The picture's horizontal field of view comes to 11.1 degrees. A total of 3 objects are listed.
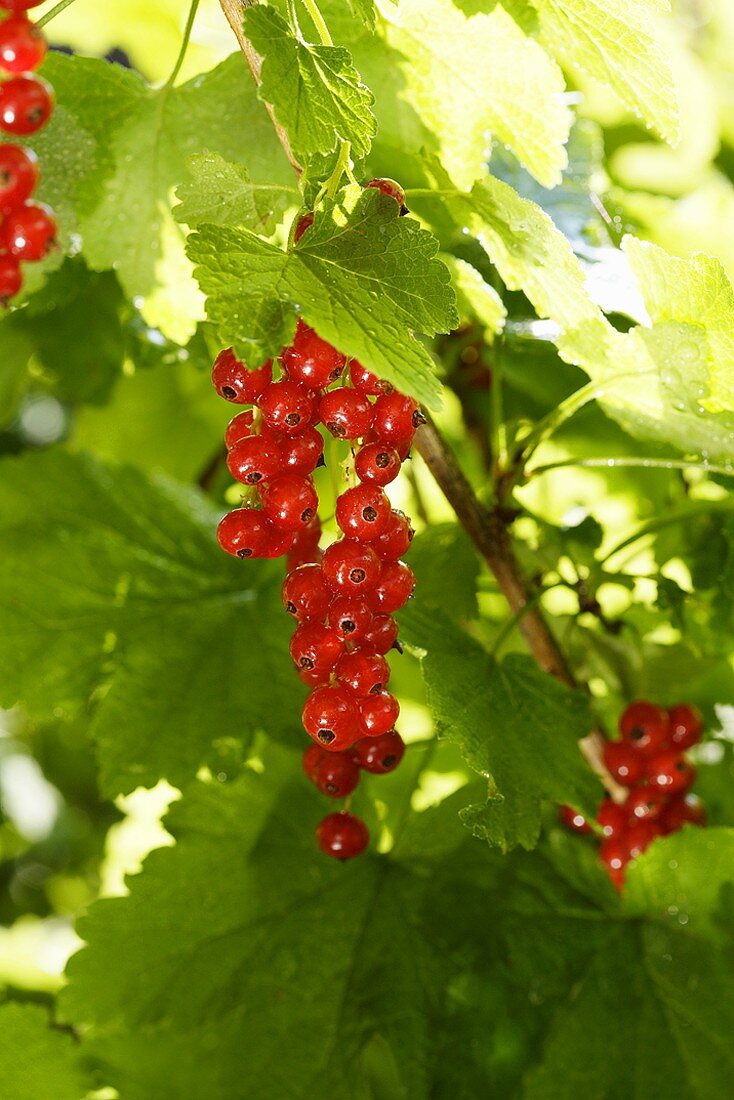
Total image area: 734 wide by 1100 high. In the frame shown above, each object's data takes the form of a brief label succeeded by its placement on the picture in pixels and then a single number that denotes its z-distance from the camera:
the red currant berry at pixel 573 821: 0.81
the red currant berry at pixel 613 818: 0.79
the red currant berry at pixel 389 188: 0.66
